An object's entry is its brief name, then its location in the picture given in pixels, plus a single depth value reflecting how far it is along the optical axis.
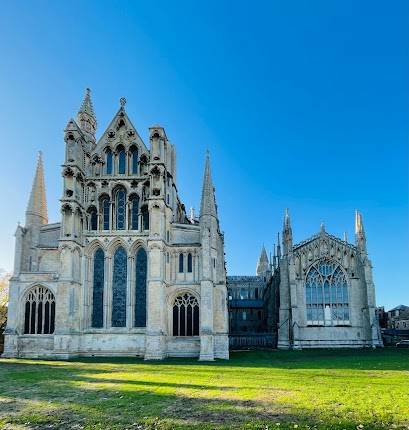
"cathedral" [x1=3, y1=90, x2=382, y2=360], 41.53
